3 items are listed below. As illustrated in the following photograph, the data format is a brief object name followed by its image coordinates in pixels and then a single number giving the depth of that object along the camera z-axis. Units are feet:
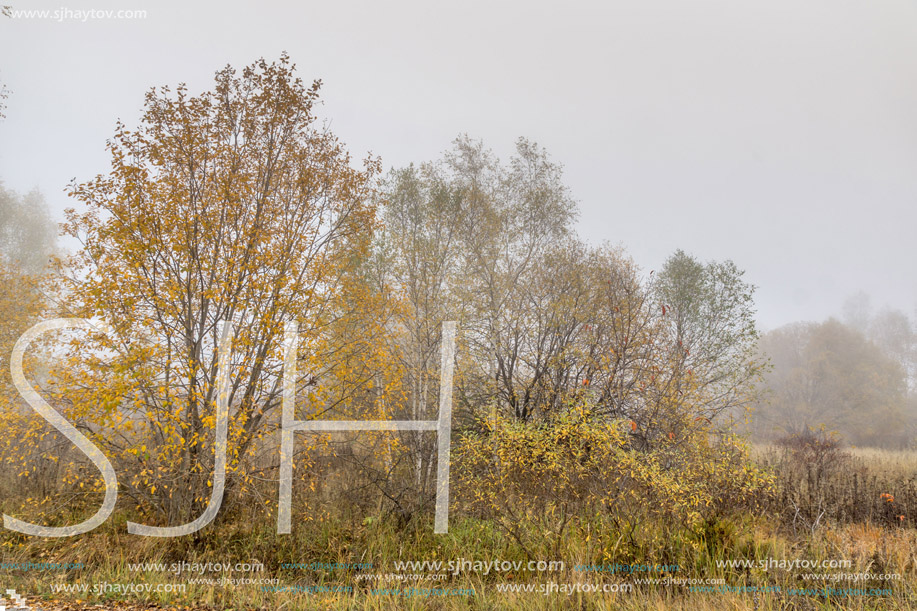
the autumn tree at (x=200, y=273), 21.61
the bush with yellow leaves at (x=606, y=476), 22.40
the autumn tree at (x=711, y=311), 48.26
